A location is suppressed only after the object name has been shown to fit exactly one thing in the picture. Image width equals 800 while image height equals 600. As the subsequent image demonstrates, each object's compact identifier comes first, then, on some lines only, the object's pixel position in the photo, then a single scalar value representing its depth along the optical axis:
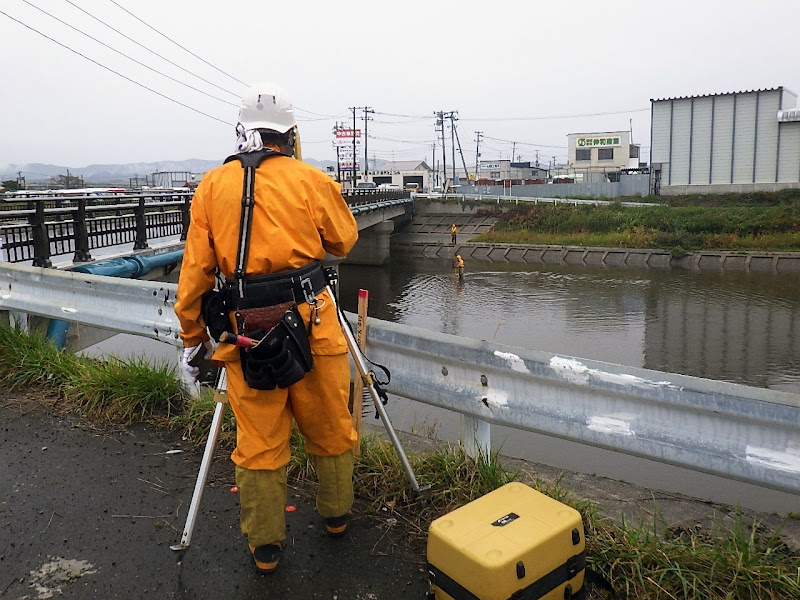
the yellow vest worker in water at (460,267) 34.50
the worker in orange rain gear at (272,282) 2.51
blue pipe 6.27
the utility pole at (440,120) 80.38
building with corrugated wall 42.16
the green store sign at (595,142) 72.62
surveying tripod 2.73
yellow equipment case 2.09
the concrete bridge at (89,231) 8.23
